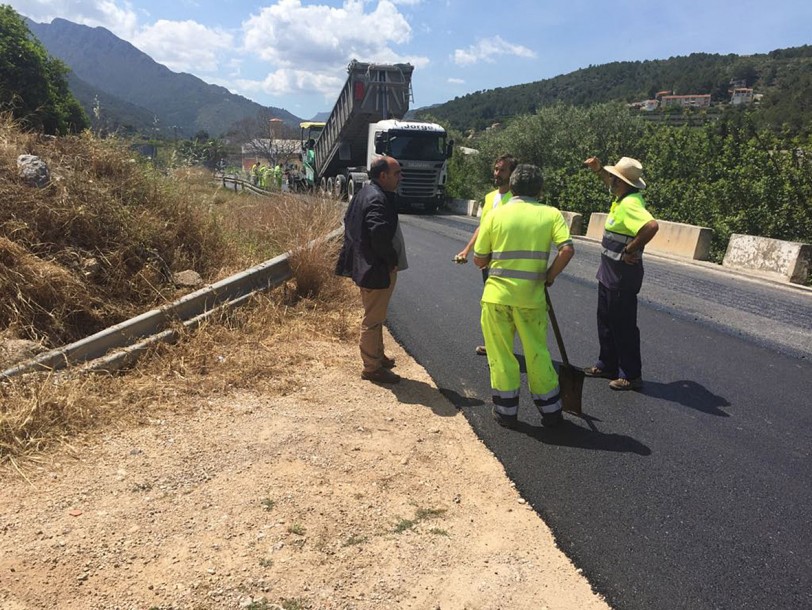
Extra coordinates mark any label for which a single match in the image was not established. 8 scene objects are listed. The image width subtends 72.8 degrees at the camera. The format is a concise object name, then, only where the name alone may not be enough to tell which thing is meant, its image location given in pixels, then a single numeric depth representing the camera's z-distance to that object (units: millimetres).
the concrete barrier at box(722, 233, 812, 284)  8578
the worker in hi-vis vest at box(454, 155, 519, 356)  4848
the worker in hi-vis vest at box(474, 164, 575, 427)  3494
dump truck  18500
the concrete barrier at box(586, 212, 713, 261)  10586
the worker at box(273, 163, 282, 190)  21406
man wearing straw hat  4141
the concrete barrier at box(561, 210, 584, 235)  15039
